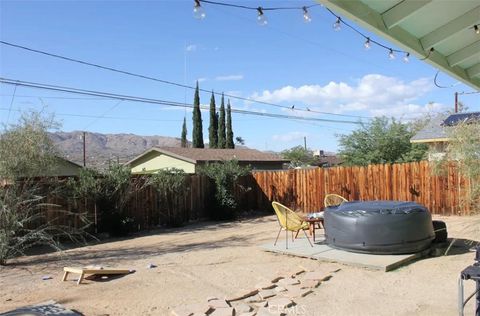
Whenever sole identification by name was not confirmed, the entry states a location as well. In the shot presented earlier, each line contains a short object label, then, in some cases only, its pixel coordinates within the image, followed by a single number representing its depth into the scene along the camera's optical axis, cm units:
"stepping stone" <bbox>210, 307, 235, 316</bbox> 534
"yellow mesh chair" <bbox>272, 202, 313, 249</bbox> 944
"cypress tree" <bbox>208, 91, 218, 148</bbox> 4675
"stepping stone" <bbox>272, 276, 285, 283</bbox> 691
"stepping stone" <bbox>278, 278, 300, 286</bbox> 674
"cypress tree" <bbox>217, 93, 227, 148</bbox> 4575
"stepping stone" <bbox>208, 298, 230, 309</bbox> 563
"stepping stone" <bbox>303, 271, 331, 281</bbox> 703
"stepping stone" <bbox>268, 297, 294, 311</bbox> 564
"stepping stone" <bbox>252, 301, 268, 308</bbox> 577
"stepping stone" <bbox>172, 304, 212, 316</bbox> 540
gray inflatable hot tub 838
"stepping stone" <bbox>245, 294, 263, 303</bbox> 599
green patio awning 378
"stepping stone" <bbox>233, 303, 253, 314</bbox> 549
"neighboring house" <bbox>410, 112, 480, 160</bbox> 1797
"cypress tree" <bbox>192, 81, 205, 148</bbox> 4472
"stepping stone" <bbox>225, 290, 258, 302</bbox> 599
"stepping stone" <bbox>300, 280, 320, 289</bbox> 658
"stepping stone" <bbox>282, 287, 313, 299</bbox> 618
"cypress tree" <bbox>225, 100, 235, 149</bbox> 4615
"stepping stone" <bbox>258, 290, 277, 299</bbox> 615
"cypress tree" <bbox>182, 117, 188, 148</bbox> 5444
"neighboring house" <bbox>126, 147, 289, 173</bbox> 2747
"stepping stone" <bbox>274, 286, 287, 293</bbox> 641
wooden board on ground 734
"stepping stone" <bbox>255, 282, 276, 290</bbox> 652
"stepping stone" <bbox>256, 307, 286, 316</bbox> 540
